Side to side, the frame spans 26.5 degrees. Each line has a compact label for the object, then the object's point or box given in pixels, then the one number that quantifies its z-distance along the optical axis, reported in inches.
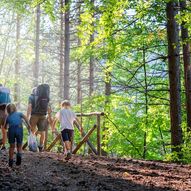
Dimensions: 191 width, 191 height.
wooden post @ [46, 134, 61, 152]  521.0
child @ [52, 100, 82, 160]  424.2
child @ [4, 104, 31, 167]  318.7
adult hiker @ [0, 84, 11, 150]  447.2
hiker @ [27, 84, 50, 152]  459.2
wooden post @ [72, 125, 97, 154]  493.0
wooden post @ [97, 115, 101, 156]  515.2
